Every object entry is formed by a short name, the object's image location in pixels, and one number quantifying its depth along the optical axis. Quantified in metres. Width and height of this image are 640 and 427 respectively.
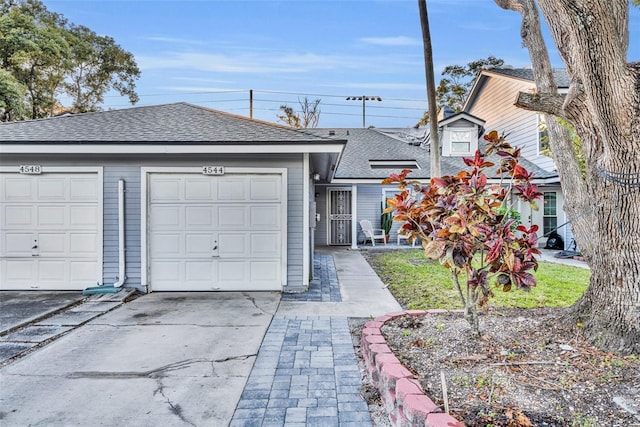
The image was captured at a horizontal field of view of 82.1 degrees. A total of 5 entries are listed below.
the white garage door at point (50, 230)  6.47
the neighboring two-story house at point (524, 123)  12.92
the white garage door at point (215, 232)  6.50
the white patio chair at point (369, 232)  13.62
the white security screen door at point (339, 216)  14.15
